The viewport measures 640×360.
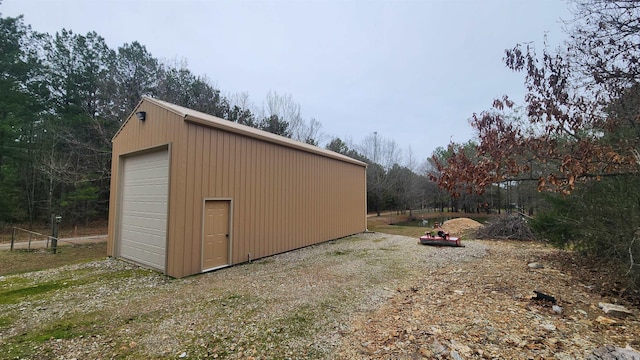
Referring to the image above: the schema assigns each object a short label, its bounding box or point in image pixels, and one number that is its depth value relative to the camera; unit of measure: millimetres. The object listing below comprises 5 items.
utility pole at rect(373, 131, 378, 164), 24734
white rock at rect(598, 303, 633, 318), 3211
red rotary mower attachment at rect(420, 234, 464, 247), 8273
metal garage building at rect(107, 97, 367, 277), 5430
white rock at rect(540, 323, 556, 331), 2936
